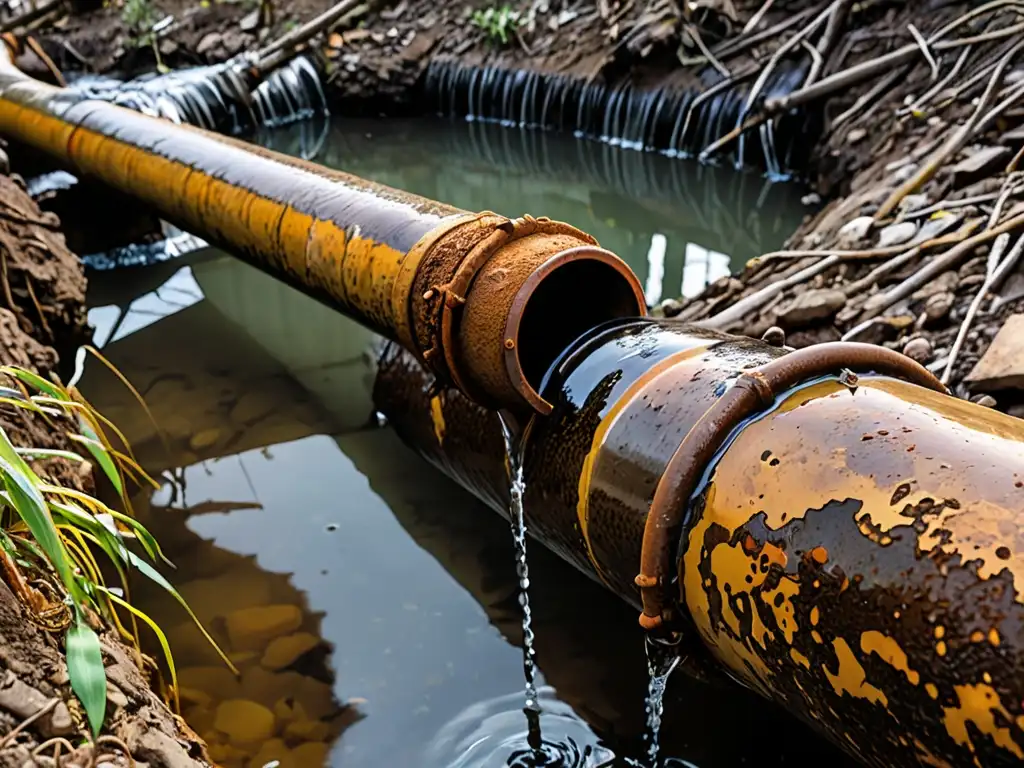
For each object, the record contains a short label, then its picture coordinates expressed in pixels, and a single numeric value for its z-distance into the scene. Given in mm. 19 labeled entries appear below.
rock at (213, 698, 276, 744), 2160
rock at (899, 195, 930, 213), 3738
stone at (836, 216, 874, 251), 3701
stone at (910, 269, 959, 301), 3031
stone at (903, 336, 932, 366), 2750
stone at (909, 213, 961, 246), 3414
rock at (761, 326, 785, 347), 1799
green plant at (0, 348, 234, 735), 1410
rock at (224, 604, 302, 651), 2447
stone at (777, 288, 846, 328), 3174
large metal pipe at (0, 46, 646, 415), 1918
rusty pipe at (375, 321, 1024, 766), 1047
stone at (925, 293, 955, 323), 2914
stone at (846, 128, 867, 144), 5391
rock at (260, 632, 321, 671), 2385
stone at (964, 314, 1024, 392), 2352
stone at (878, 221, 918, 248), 3516
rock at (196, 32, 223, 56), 10008
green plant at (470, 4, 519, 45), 8852
